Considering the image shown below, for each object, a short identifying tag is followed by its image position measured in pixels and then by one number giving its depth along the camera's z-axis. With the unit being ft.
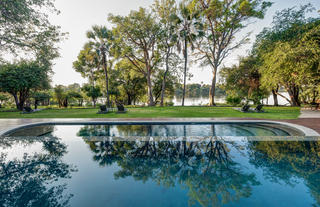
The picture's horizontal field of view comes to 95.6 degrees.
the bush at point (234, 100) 76.08
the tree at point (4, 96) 87.05
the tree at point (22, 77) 58.23
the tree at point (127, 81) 93.97
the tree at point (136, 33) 64.59
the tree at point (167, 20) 66.85
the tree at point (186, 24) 62.85
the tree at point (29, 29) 32.28
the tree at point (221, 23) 58.40
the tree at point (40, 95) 73.51
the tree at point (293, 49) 38.11
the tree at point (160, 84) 101.97
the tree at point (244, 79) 78.38
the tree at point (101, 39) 62.90
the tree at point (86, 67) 97.55
